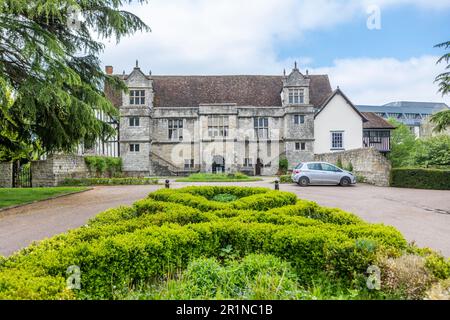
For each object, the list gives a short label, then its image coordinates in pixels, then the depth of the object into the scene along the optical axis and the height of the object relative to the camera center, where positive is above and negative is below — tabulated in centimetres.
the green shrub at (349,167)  2189 -32
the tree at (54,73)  903 +327
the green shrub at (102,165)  2295 +14
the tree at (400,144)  3319 +212
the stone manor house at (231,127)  3086 +404
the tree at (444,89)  1261 +307
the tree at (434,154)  2028 +55
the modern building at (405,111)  7475 +1315
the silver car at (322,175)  1841 -74
